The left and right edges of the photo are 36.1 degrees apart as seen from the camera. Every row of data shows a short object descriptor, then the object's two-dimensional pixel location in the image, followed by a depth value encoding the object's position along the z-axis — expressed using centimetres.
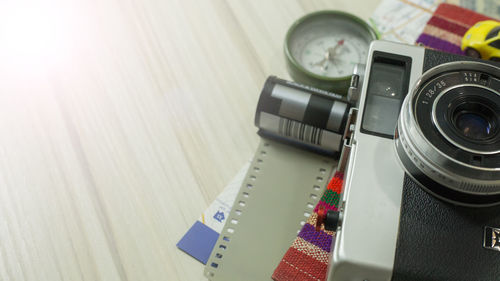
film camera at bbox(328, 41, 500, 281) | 25
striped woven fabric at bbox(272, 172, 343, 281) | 30
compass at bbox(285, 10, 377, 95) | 34
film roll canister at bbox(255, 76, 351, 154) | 31
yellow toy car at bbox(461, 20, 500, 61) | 32
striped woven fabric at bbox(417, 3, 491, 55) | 35
